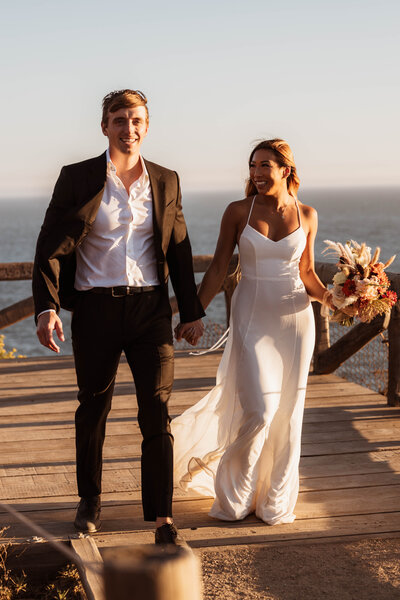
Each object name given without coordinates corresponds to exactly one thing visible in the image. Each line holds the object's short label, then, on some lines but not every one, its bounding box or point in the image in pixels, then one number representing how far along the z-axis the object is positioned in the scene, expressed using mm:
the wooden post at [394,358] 6332
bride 4184
